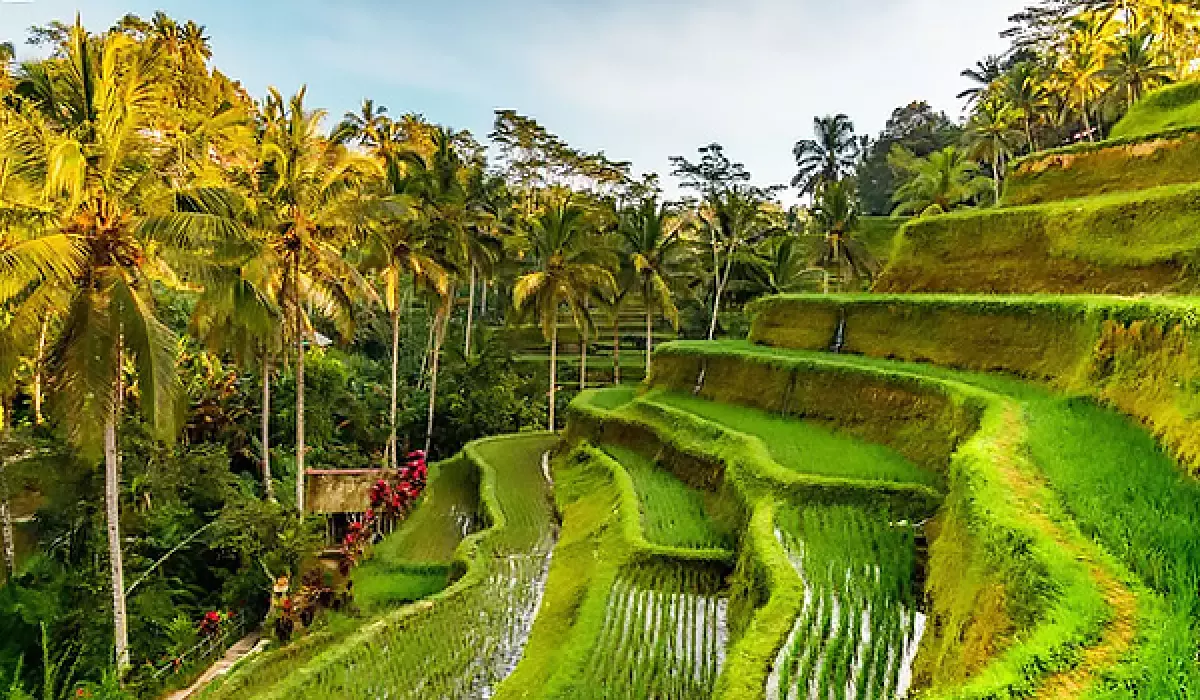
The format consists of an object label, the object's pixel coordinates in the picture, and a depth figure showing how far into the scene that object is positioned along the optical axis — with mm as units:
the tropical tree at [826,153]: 49094
